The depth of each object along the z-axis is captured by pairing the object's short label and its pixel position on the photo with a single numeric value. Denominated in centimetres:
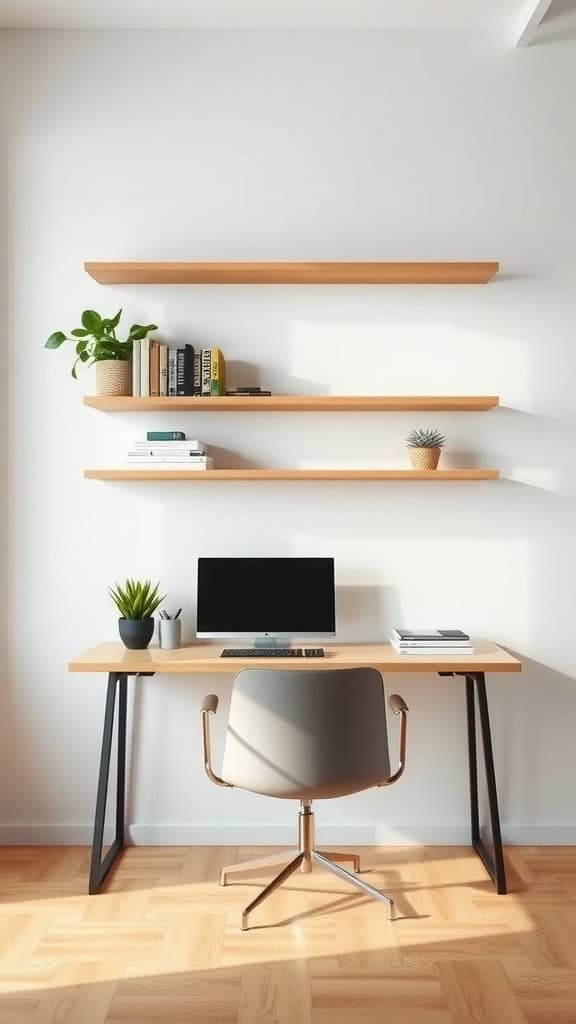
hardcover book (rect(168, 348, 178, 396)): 330
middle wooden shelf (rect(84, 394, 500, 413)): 325
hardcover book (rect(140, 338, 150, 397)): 330
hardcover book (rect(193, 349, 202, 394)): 330
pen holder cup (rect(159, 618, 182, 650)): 326
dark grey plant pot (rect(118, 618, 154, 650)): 322
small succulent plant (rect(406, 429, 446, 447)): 334
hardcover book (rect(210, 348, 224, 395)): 328
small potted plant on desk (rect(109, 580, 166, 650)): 322
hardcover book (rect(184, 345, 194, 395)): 330
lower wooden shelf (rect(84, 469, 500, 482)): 326
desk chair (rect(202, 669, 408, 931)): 259
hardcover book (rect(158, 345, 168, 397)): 330
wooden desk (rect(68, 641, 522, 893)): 297
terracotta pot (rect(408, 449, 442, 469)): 332
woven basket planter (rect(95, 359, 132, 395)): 329
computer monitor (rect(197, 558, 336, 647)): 329
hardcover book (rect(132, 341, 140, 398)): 331
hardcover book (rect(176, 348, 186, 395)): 329
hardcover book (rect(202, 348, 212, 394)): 330
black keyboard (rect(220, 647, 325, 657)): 309
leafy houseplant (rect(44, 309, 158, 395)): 326
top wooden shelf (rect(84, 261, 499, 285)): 326
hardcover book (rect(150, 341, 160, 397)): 330
